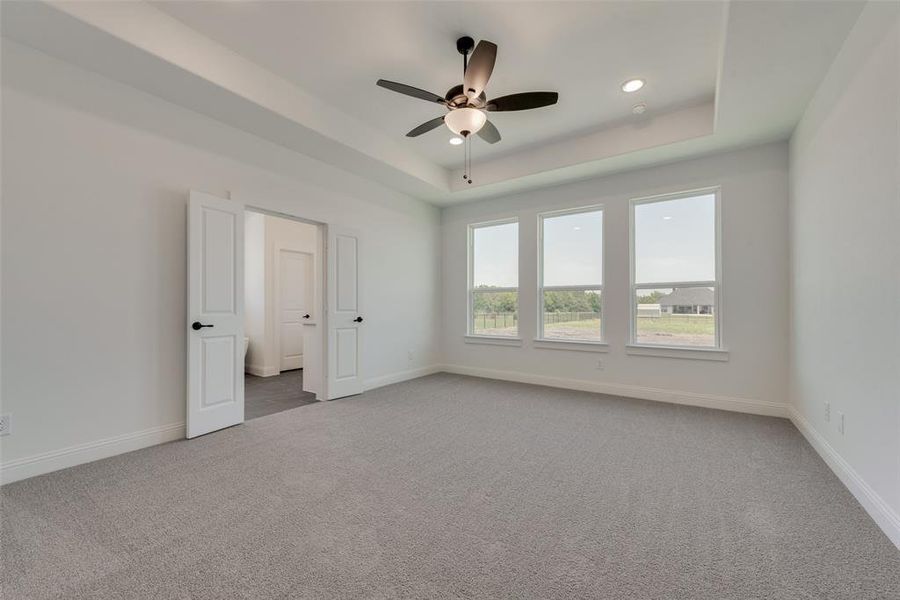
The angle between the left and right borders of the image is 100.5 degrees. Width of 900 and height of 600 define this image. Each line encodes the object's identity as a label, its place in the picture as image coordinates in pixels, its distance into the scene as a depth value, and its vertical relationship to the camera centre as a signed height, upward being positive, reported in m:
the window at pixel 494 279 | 5.55 +0.37
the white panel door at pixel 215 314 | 3.12 -0.10
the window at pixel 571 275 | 4.83 +0.38
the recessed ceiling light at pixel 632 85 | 3.25 +1.93
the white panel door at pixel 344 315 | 4.37 -0.15
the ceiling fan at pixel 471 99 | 2.47 +1.48
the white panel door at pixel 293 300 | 6.39 +0.04
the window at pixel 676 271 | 4.12 +0.38
